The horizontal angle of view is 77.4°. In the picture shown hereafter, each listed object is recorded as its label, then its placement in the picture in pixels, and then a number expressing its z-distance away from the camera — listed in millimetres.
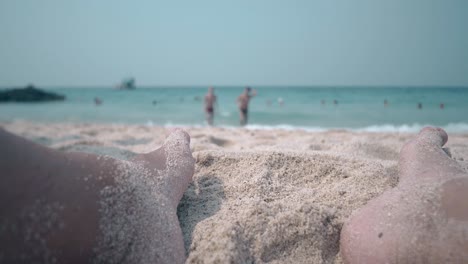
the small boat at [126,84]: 54625
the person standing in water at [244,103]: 8891
